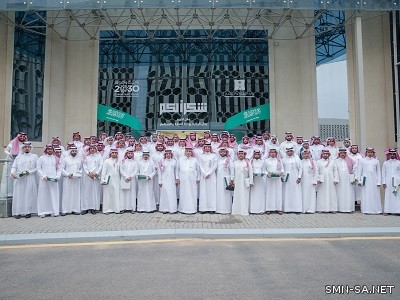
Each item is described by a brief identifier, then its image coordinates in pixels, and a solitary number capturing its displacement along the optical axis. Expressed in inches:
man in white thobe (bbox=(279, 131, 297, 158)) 502.3
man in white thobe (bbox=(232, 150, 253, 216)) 414.3
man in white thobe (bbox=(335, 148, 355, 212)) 428.5
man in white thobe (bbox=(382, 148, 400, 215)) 415.2
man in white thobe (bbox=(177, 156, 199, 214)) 422.6
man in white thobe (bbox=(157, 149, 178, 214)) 425.1
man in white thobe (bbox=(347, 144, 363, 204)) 439.2
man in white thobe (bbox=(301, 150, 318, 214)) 423.8
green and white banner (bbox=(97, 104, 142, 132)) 666.8
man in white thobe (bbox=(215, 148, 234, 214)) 420.5
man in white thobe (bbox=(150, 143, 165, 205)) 448.1
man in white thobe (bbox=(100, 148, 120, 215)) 423.8
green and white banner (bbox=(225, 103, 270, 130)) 666.8
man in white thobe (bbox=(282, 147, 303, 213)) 420.2
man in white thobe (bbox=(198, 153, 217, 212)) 425.1
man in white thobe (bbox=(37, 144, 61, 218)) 406.9
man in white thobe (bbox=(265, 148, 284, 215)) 418.6
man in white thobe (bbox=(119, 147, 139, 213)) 426.3
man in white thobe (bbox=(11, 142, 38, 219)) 403.5
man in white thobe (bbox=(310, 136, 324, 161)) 487.5
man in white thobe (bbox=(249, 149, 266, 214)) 416.8
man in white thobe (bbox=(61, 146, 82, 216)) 417.7
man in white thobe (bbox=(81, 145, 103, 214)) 428.1
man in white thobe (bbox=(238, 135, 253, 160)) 485.5
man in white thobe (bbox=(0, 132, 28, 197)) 406.9
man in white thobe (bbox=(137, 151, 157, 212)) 430.6
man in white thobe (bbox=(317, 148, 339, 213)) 425.4
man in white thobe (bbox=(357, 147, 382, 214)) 423.8
